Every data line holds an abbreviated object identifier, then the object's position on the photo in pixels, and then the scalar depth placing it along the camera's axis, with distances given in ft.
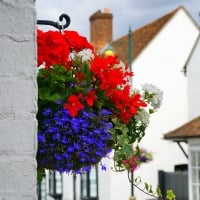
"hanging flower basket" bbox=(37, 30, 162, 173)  11.81
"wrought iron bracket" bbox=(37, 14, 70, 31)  12.29
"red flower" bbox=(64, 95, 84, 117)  11.73
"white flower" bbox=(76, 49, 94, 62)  12.65
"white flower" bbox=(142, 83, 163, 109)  14.29
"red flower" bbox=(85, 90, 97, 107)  12.00
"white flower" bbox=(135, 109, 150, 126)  13.16
